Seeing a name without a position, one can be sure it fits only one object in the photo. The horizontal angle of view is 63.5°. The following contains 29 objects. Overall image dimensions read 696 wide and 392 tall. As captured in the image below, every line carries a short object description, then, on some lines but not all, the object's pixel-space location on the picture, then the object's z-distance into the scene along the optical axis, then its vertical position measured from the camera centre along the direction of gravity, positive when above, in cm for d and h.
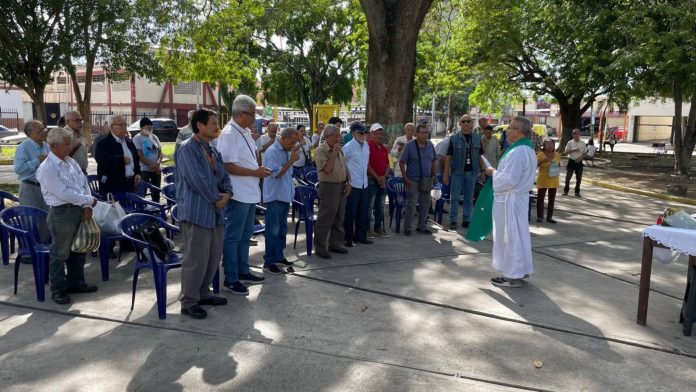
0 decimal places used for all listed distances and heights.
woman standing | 993 -70
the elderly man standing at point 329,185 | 694 -76
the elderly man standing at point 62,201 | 497 -76
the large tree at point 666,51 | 1544 +233
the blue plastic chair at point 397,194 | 907 -110
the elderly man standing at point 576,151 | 1238 -42
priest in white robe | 610 -80
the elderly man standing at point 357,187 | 764 -84
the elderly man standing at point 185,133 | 956 -23
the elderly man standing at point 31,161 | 628 -52
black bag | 507 -108
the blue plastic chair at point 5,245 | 640 -150
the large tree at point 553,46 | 1881 +346
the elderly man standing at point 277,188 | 634 -74
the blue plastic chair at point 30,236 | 523 -116
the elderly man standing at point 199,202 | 472 -69
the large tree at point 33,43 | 1478 +190
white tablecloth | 472 -87
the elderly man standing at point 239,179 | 537 -56
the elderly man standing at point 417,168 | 843 -62
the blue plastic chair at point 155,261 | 481 -126
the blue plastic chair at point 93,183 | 834 -101
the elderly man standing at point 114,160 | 692 -53
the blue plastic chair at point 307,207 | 732 -113
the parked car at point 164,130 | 3409 -68
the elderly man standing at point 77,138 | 677 -27
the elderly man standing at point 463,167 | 910 -63
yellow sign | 1778 +40
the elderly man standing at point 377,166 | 818 -59
